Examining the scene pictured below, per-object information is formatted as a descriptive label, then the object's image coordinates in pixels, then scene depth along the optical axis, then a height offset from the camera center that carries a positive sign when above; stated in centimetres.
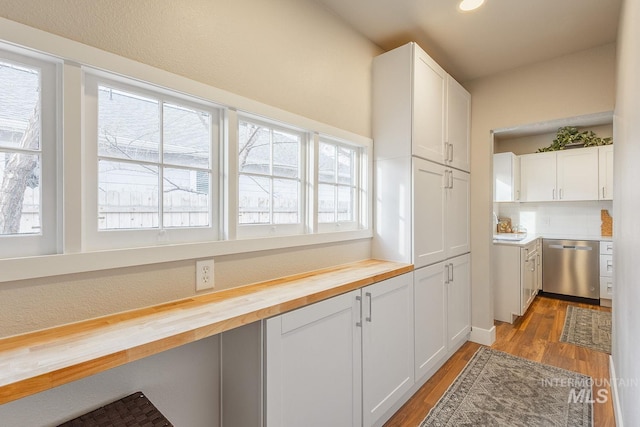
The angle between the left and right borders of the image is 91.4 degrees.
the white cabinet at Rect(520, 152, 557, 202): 452 +53
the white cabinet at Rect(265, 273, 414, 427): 125 -70
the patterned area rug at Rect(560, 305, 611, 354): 294 -122
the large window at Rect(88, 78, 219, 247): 117 +20
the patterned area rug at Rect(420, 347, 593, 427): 188 -124
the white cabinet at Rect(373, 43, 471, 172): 214 +78
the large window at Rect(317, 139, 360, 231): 205 +20
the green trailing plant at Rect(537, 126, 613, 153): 428 +104
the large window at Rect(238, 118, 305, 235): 162 +20
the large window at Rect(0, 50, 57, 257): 97 +18
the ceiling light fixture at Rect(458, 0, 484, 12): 192 +130
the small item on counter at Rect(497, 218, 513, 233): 497 -23
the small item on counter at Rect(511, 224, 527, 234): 498 -26
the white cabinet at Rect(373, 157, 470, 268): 214 +1
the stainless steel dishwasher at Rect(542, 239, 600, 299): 412 -75
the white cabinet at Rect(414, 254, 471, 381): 217 -77
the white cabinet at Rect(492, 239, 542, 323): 343 -77
